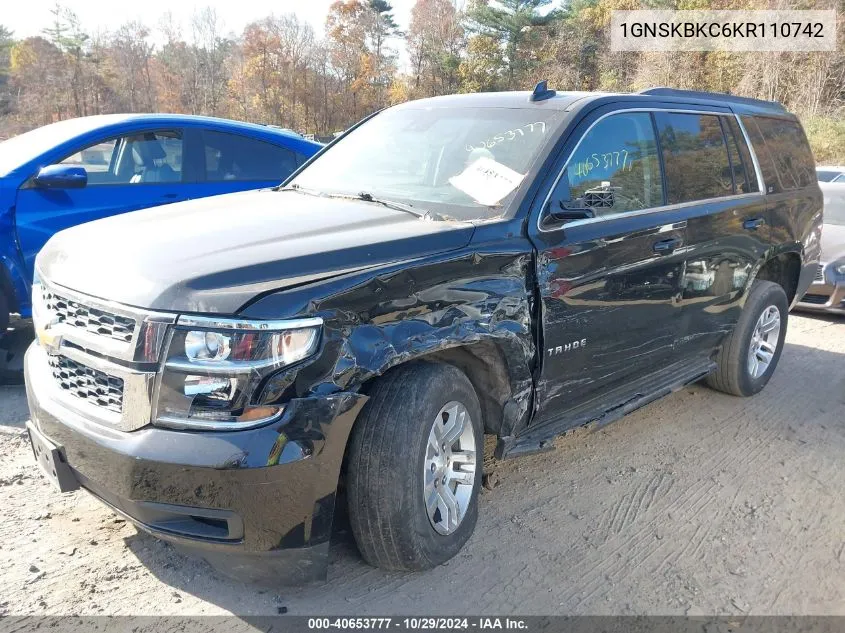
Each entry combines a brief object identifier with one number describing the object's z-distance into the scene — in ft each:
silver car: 24.38
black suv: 7.47
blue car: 16.14
